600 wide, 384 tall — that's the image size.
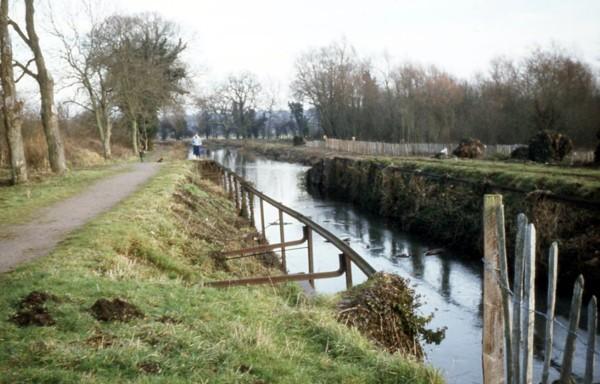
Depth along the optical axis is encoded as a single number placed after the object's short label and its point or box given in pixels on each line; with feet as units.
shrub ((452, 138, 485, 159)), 108.27
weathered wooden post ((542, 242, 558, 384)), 11.96
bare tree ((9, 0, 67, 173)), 62.95
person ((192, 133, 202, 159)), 114.21
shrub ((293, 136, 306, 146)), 247.91
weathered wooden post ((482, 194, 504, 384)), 14.10
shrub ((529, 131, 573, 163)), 89.33
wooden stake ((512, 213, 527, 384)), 12.98
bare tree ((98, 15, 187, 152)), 115.96
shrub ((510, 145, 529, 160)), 93.78
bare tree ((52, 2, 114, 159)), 105.81
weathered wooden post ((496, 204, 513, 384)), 13.37
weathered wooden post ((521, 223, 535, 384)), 12.30
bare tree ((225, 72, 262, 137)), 351.05
